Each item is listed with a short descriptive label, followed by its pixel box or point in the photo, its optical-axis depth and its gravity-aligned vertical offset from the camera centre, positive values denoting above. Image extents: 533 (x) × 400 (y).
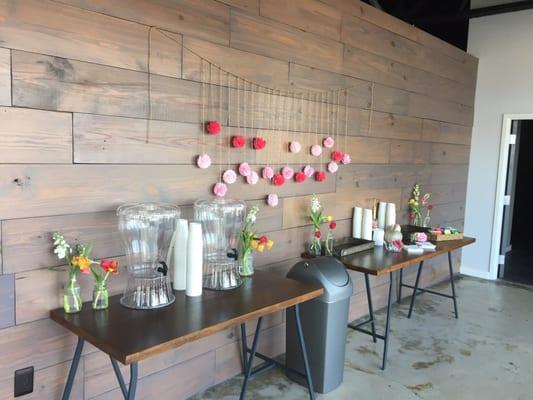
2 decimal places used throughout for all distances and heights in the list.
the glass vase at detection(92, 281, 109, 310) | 2.04 -0.65
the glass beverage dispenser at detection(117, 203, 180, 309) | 2.08 -0.49
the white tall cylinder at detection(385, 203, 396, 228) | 3.88 -0.48
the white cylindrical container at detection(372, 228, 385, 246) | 3.64 -0.62
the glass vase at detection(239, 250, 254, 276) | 2.60 -0.63
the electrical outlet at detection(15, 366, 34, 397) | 1.98 -1.00
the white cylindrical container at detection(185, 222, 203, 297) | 2.20 -0.52
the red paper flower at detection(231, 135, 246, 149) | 2.68 +0.05
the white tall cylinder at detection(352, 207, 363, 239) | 3.64 -0.50
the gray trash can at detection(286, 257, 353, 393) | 2.69 -0.96
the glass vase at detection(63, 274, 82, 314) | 1.99 -0.64
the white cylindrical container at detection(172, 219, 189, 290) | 2.27 -0.51
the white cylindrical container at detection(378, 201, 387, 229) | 3.89 -0.47
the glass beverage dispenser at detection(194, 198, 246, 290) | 2.38 -0.48
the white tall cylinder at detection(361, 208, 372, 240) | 3.59 -0.53
